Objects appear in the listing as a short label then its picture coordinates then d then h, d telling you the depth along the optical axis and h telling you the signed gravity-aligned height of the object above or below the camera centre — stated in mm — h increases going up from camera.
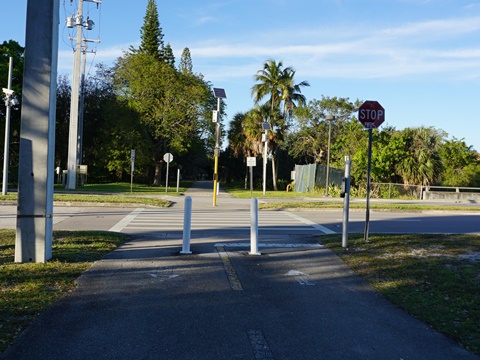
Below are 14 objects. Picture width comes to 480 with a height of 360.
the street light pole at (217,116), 22969 +2524
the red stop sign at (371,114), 11203 +1404
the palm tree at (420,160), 42272 +1539
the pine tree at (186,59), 72938 +16143
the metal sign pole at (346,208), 10599 -707
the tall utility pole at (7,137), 24078 +1200
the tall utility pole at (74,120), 33688 +3042
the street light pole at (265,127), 32506 +2955
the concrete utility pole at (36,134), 8031 +471
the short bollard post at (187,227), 9961 -1159
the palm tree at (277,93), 49031 +7913
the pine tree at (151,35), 61906 +16591
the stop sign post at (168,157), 34112 +777
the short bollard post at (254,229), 10008 -1145
